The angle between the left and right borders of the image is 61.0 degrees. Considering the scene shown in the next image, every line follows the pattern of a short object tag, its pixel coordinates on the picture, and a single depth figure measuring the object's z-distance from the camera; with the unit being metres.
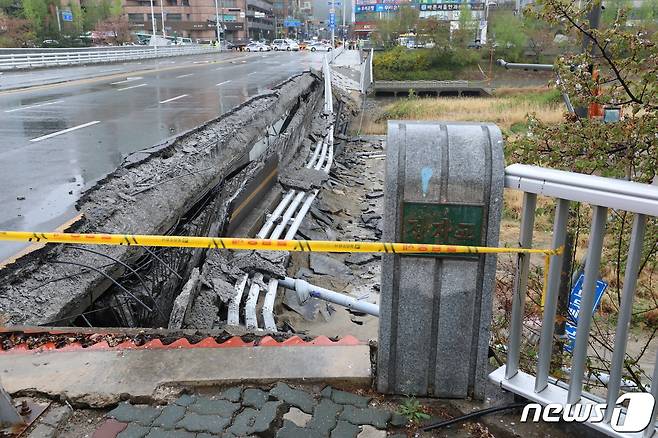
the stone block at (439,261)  2.75
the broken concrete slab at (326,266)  10.34
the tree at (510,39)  64.75
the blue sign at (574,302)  4.92
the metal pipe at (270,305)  6.30
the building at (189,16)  106.75
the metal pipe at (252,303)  6.11
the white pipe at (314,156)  15.35
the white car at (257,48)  74.79
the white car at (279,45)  82.62
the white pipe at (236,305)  6.05
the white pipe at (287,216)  9.15
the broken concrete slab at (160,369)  3.25
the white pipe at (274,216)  9.09
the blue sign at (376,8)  78.38
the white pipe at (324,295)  5.07
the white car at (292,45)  82.66
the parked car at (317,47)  76.74
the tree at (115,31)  74.75
